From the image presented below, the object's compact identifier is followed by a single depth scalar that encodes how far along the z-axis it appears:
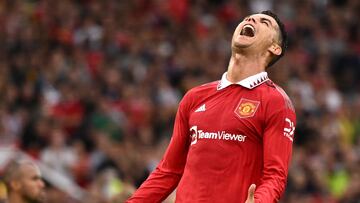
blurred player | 14.81
